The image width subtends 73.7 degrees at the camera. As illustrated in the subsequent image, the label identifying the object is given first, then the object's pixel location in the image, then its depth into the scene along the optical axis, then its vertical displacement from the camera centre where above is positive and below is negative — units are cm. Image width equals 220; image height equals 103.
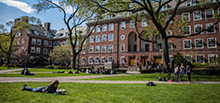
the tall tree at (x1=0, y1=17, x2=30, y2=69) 3850 +918
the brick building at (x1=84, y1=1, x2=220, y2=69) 2820 +410
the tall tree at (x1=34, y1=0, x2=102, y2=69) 1547 +672
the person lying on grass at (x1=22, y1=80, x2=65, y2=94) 584 -116
